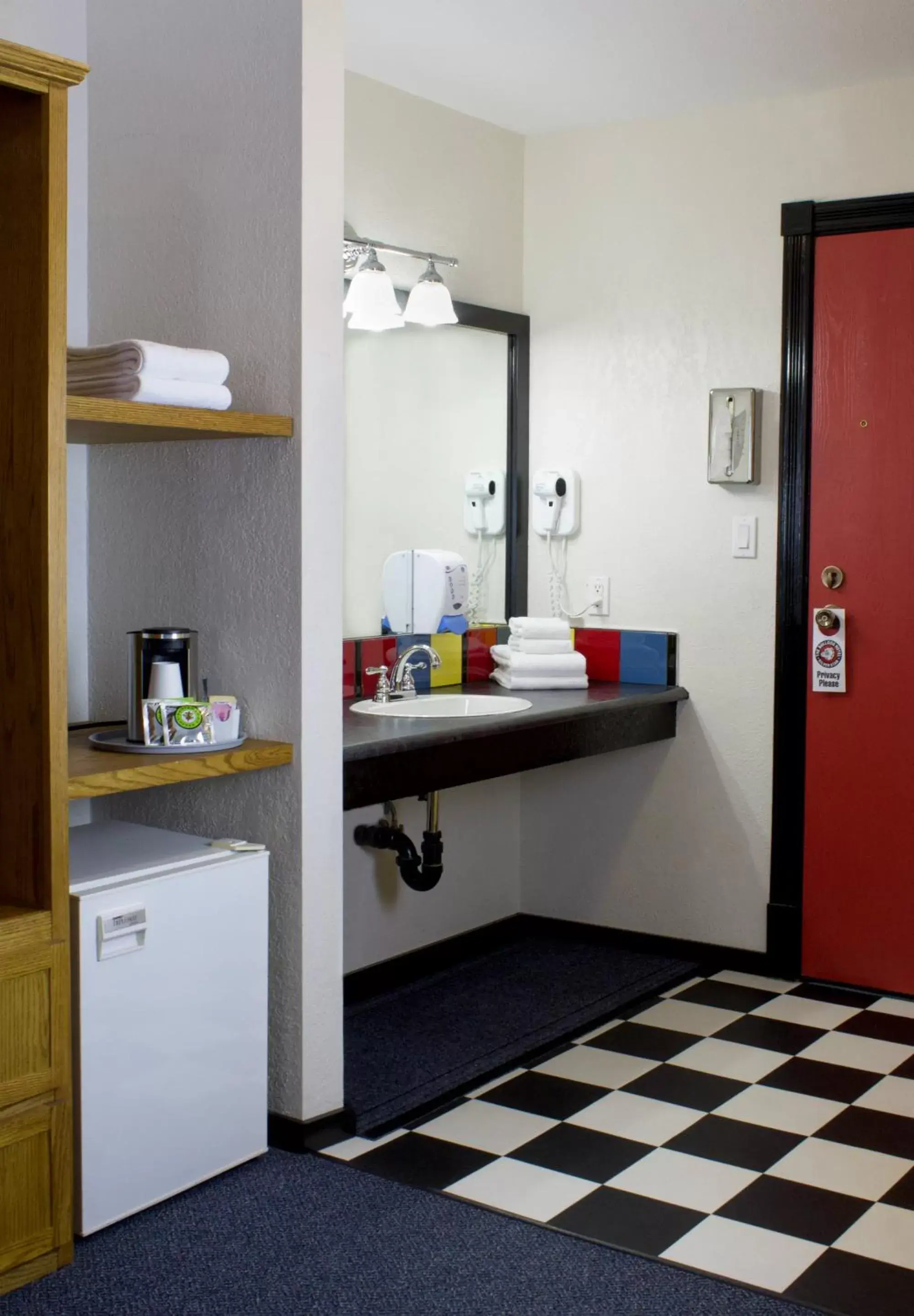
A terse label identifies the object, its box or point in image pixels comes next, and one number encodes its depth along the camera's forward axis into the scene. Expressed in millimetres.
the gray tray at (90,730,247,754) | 2561
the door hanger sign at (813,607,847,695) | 3795
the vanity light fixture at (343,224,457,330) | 3502
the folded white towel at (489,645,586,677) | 3877
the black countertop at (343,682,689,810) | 2928
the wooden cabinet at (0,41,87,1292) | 2199
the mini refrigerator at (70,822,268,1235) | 2338
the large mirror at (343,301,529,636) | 3680
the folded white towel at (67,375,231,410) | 2432
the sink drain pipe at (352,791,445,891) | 3588
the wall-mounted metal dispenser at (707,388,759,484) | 3867
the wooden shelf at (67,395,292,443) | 2332
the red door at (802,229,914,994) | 3713
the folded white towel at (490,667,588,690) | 3855
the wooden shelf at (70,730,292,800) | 2355
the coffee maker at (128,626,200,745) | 2621
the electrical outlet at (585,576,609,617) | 4172
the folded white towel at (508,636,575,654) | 3930
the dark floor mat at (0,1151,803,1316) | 2195
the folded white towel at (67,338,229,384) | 2432
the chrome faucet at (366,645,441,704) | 3584
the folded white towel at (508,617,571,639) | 3939
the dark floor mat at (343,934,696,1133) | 3059
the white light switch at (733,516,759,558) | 3904
